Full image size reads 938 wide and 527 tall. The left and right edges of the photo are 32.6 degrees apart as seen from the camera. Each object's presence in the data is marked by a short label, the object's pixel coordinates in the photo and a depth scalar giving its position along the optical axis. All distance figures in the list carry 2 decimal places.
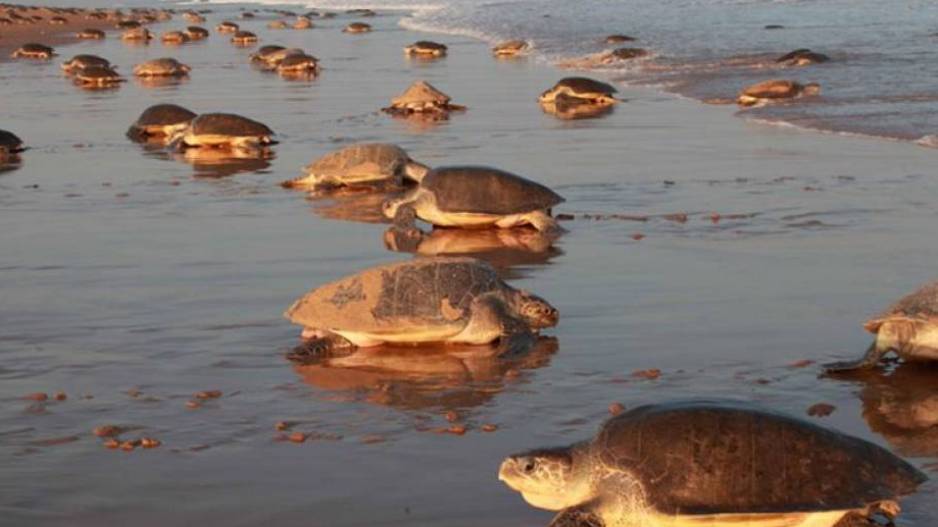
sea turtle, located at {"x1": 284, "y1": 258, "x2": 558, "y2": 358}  8.25
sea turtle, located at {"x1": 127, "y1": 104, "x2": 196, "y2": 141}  18.75
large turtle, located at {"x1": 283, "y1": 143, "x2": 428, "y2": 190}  14.54
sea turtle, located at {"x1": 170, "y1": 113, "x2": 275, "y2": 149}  17.59
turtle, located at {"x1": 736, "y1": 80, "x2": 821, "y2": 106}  20.45
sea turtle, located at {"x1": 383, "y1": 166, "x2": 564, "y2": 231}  11.84
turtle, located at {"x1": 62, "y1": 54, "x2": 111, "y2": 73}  28.36
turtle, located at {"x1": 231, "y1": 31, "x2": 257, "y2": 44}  40.72
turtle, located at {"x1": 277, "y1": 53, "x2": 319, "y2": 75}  28.72
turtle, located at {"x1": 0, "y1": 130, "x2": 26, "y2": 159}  17.12
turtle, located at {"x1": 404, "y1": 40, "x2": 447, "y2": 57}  32.28
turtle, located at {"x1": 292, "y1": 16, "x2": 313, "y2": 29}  47.91
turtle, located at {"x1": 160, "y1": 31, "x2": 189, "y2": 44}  41.16
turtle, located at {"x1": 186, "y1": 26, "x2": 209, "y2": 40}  43.08
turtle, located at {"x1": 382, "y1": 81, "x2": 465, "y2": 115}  20.89
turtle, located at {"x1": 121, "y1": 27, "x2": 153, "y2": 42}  42.69
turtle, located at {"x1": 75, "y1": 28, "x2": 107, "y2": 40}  44.34
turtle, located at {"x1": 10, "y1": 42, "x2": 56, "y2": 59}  35.62
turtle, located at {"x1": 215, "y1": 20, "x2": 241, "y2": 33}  45.65
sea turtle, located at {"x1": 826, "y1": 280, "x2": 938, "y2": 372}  7.45
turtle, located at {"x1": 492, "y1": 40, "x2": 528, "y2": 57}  31.31
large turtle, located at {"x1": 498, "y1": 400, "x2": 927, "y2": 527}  5.09
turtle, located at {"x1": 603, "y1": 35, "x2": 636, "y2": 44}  33.00
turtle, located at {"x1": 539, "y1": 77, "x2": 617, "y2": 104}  21.52
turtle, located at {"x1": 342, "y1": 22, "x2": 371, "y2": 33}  43.81
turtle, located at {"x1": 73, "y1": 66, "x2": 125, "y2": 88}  27.17
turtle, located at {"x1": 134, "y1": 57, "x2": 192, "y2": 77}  28.52
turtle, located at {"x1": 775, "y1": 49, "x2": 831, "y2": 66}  24.86
